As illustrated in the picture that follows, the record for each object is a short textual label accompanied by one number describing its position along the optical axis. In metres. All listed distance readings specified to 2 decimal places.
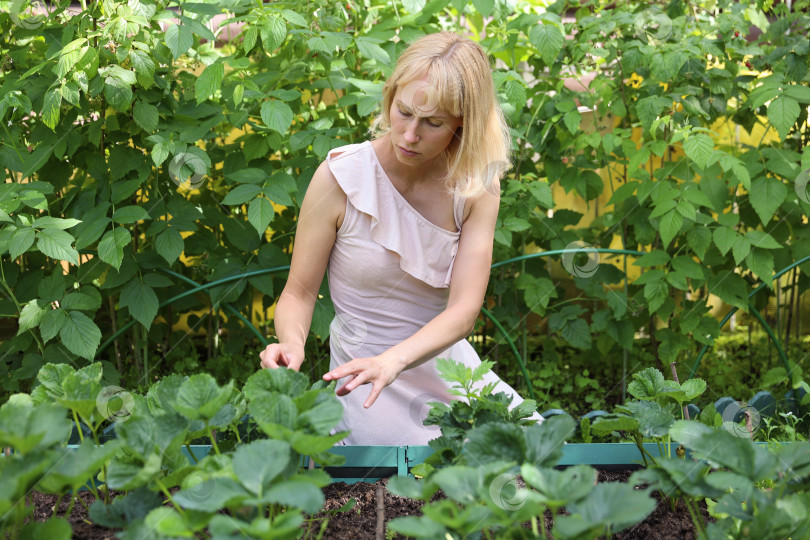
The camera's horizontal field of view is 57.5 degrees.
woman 1.61
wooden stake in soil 0.92
